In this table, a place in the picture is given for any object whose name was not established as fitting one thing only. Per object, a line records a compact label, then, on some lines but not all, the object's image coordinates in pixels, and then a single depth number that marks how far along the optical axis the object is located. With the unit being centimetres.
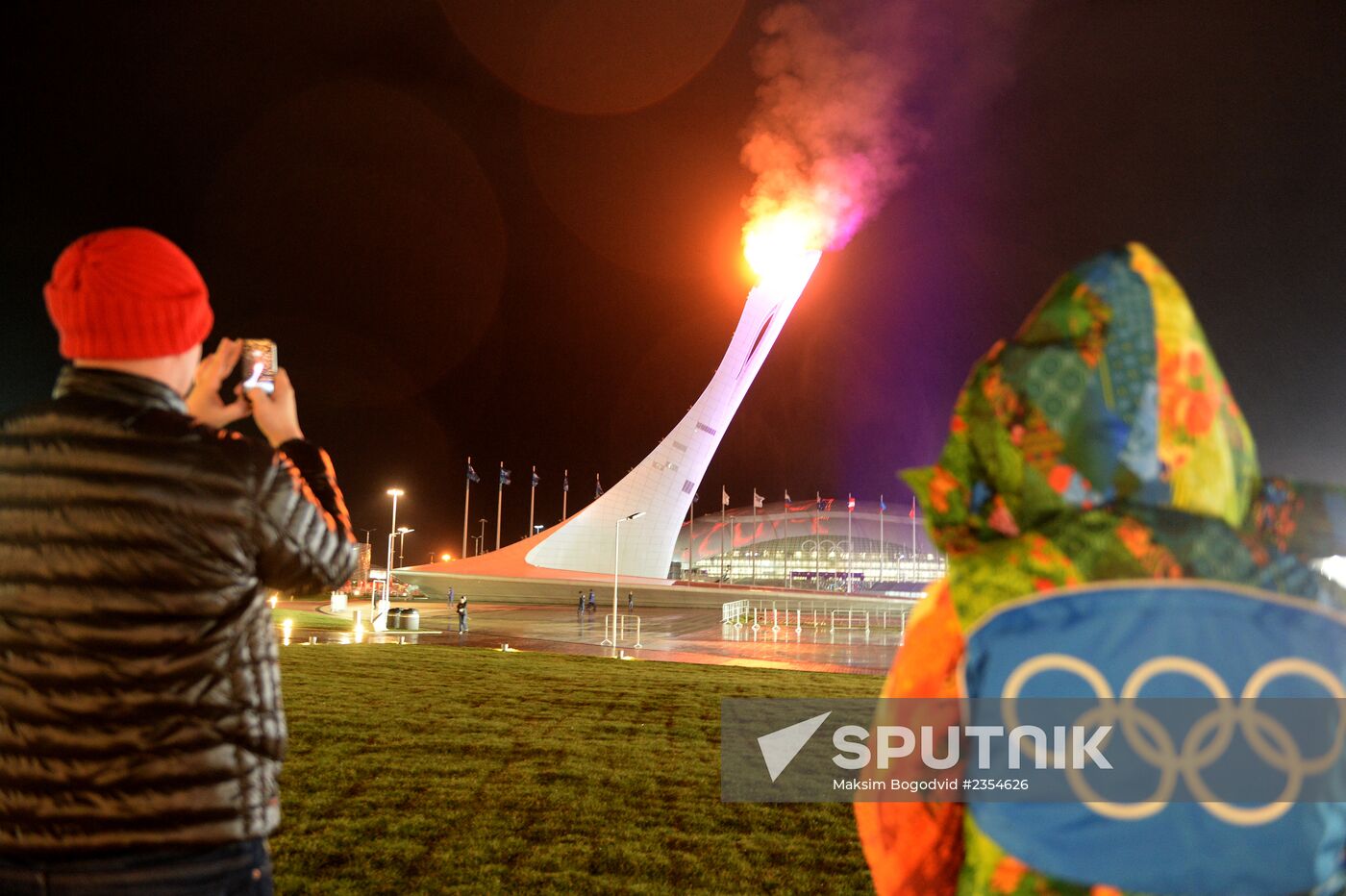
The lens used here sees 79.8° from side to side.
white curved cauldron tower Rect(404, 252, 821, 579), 4031
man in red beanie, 115
